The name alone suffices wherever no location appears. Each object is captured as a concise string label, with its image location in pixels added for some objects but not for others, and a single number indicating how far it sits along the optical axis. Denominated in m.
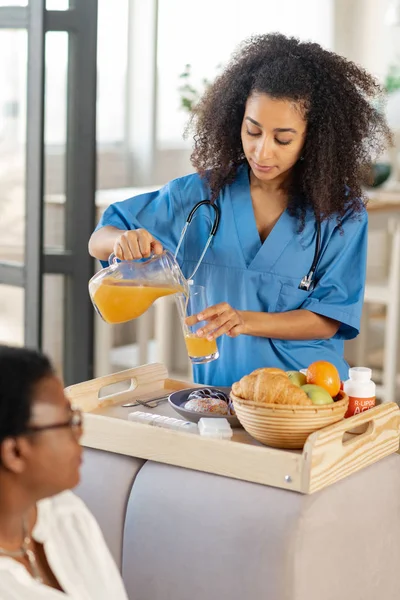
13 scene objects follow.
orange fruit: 2.56
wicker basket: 2.46
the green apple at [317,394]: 2.50
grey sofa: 2.43
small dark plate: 2.64
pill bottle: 2.64
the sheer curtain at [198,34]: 6.40
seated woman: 2.01
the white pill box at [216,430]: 2.55
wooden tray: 2.43
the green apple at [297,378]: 2.58
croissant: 2.47
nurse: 2.94
